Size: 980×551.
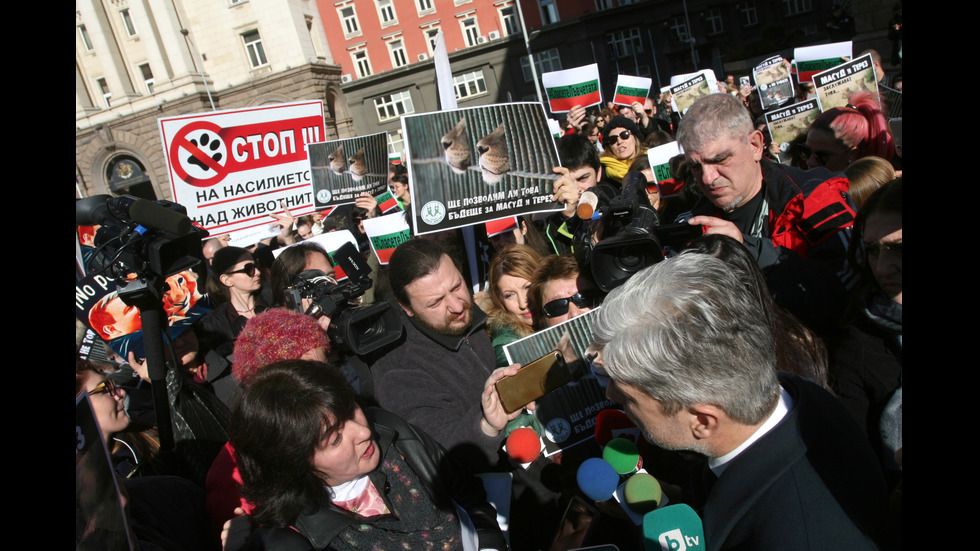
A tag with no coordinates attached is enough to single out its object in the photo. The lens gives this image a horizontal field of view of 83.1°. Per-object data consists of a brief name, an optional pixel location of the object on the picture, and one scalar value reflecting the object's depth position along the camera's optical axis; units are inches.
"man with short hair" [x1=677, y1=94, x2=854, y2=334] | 87.8
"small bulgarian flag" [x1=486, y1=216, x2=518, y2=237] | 155.9
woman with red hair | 132.6
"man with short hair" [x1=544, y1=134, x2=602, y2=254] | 143.3
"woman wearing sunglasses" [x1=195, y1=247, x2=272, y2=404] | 129.0
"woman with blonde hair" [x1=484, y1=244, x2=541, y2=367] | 110.2
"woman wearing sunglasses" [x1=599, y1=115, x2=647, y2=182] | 191.3
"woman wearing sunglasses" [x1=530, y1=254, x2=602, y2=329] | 95.6
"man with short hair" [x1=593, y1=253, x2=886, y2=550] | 45.3
